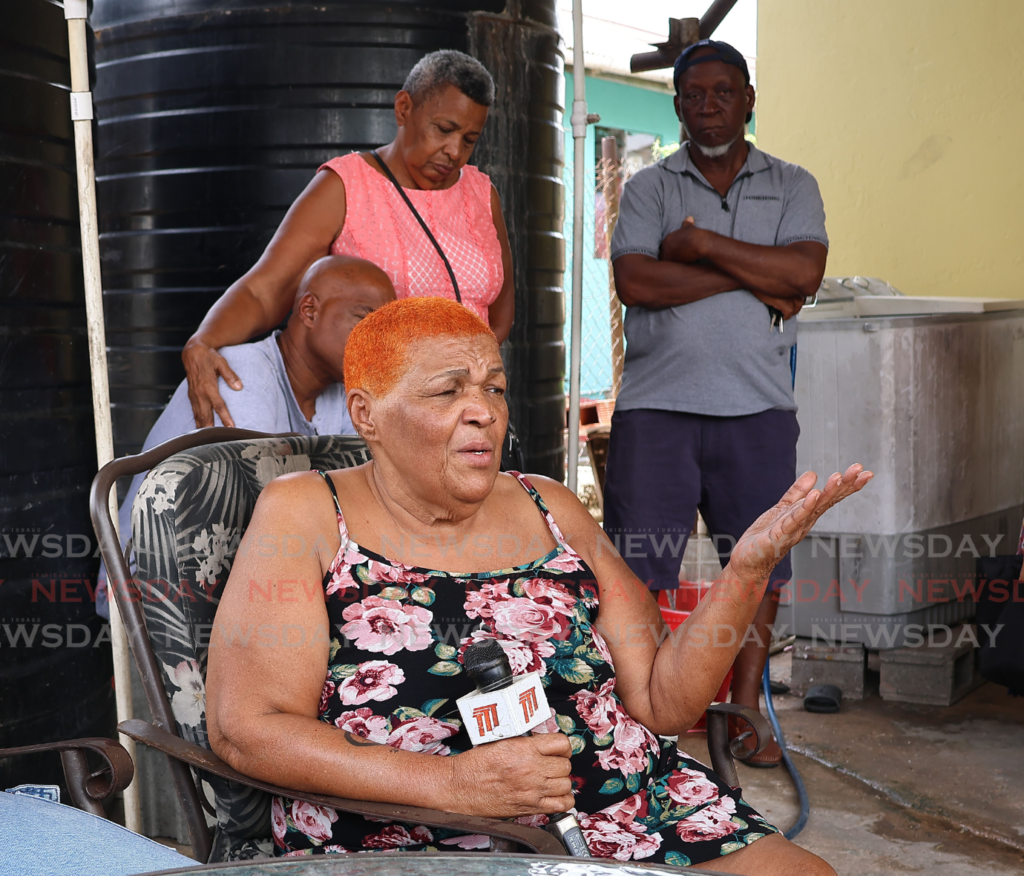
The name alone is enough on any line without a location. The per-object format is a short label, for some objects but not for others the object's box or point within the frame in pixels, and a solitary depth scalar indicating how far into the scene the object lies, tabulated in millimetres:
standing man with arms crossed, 3246
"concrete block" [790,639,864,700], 4152
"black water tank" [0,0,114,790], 2273
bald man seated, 2457
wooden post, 6283
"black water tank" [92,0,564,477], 3248
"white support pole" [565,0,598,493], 3420
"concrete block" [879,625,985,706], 4043
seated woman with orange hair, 1591
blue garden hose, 3051
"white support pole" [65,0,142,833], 2324
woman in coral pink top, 2633
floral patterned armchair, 1828
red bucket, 3623
